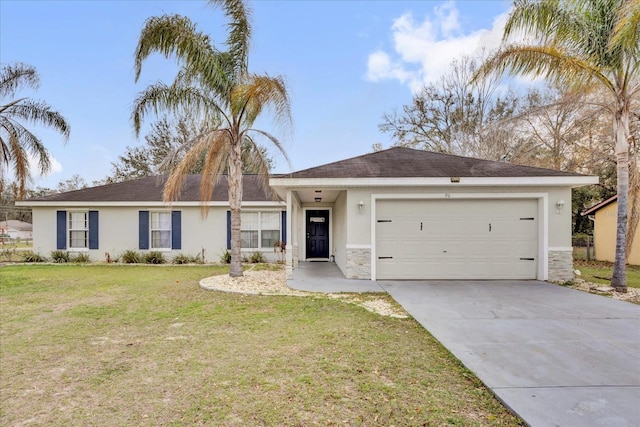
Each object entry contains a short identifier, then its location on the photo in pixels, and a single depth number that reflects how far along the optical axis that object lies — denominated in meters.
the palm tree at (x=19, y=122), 11.31
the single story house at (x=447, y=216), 8.46
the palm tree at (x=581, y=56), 7.45
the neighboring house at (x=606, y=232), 13.64
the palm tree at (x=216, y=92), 8.03
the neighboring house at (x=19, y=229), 42.97
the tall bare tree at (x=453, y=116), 21.78
